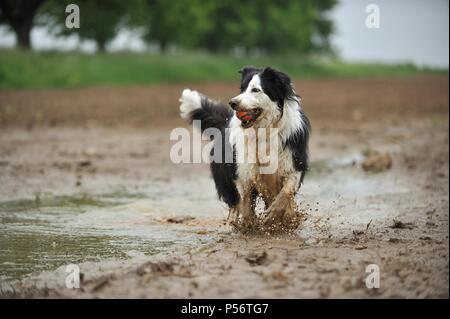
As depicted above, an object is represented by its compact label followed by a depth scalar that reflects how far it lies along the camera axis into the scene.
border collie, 6.82
